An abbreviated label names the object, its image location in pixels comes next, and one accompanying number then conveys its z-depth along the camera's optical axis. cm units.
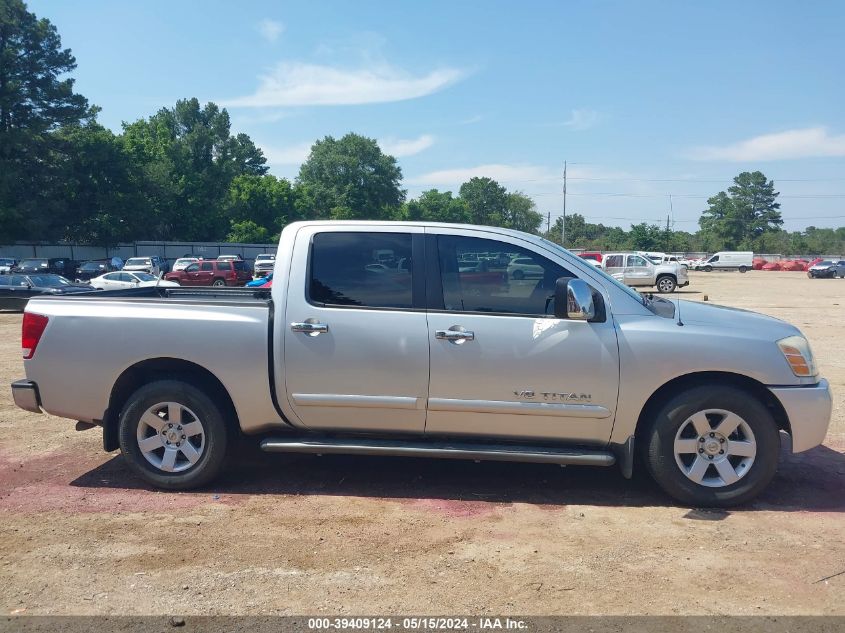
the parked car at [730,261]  6662
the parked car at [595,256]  3681
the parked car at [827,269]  5200
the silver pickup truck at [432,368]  461
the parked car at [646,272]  3231
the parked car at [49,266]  3894
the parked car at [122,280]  2851
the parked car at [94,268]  4272
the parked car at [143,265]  4011
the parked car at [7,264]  4017
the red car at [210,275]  3519
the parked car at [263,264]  3363
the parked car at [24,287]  2161
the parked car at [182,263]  3787
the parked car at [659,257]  4361
